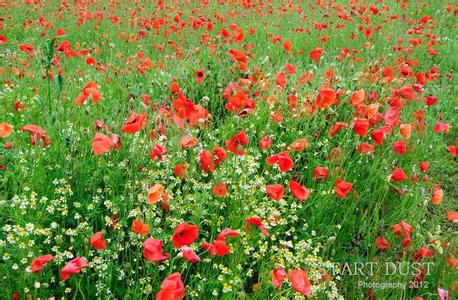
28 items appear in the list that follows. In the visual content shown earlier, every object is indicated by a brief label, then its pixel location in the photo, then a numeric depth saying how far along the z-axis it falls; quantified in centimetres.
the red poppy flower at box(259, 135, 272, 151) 254
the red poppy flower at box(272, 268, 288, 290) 173
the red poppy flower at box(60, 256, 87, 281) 156
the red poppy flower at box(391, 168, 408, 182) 249
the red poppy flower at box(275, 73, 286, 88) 308
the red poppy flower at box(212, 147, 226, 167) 223
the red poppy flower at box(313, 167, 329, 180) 246
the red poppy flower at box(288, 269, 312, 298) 170
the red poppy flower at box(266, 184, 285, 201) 207
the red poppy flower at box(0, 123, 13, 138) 217
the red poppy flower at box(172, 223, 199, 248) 164
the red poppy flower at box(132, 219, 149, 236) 176
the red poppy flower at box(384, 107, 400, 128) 266
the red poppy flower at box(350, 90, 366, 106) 281
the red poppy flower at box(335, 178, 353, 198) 220
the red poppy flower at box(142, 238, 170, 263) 162
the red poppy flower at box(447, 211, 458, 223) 232
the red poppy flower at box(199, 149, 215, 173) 219
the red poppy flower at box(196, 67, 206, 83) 330
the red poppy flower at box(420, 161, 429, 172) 274
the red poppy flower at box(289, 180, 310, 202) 208
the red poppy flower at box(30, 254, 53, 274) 165
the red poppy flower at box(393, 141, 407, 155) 257
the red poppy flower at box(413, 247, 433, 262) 216
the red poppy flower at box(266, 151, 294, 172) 214
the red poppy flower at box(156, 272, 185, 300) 144
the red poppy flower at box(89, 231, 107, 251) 169
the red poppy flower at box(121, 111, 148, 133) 202
